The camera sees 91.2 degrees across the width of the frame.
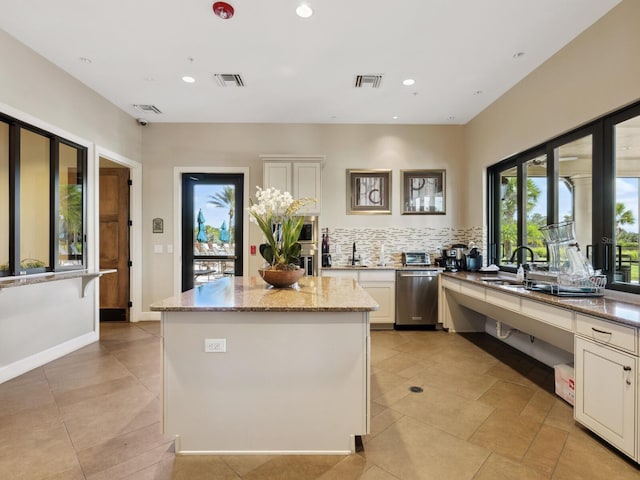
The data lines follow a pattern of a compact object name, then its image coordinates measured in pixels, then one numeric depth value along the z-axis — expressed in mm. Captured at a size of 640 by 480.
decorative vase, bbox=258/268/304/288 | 2361
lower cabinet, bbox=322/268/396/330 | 4516
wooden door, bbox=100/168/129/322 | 4902
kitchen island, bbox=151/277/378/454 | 1836
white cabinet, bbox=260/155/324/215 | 4648
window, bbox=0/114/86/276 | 2988
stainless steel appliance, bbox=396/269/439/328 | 4480
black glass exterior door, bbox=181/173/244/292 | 5070
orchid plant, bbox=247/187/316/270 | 2365
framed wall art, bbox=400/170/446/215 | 5039
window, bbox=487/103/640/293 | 2484
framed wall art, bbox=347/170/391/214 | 5031
